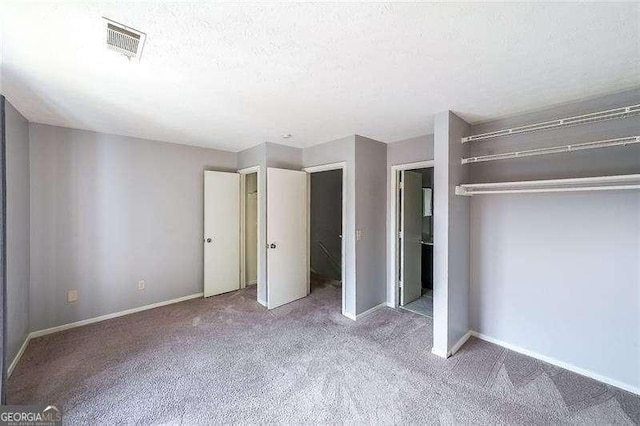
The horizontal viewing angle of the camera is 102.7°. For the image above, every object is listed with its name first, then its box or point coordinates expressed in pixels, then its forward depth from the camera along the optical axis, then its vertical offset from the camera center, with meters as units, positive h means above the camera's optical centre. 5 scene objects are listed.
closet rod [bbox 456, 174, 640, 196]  1.76 +0.22
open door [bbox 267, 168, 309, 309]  3.48 -0.34
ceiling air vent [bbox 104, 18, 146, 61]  1.30 +0.94
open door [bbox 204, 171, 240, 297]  3.85 -0.30
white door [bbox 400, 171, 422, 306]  3.57 -0.36
